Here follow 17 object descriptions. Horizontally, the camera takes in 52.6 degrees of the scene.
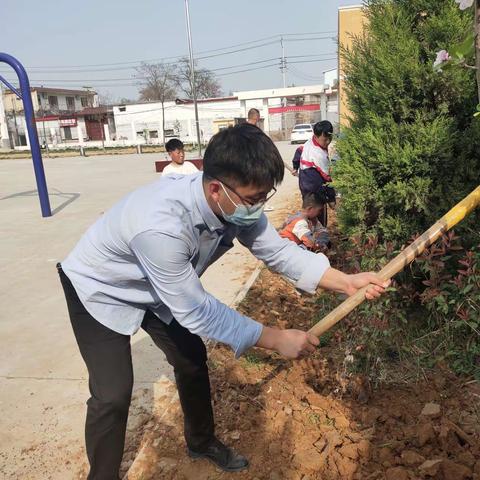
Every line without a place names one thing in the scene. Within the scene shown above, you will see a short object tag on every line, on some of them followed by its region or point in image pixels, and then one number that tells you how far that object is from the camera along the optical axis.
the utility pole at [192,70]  21.94
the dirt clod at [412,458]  2.18
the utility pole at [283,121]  41.82
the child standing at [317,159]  5.68
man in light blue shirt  1.74
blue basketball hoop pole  9.21
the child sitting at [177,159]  6.73
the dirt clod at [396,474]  2.11
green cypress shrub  2.99
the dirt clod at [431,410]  2.41
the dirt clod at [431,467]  2.09
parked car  30.73
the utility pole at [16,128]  56.33
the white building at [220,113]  44.06
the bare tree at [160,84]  58.56
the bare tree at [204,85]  59.79
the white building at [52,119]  54.38
